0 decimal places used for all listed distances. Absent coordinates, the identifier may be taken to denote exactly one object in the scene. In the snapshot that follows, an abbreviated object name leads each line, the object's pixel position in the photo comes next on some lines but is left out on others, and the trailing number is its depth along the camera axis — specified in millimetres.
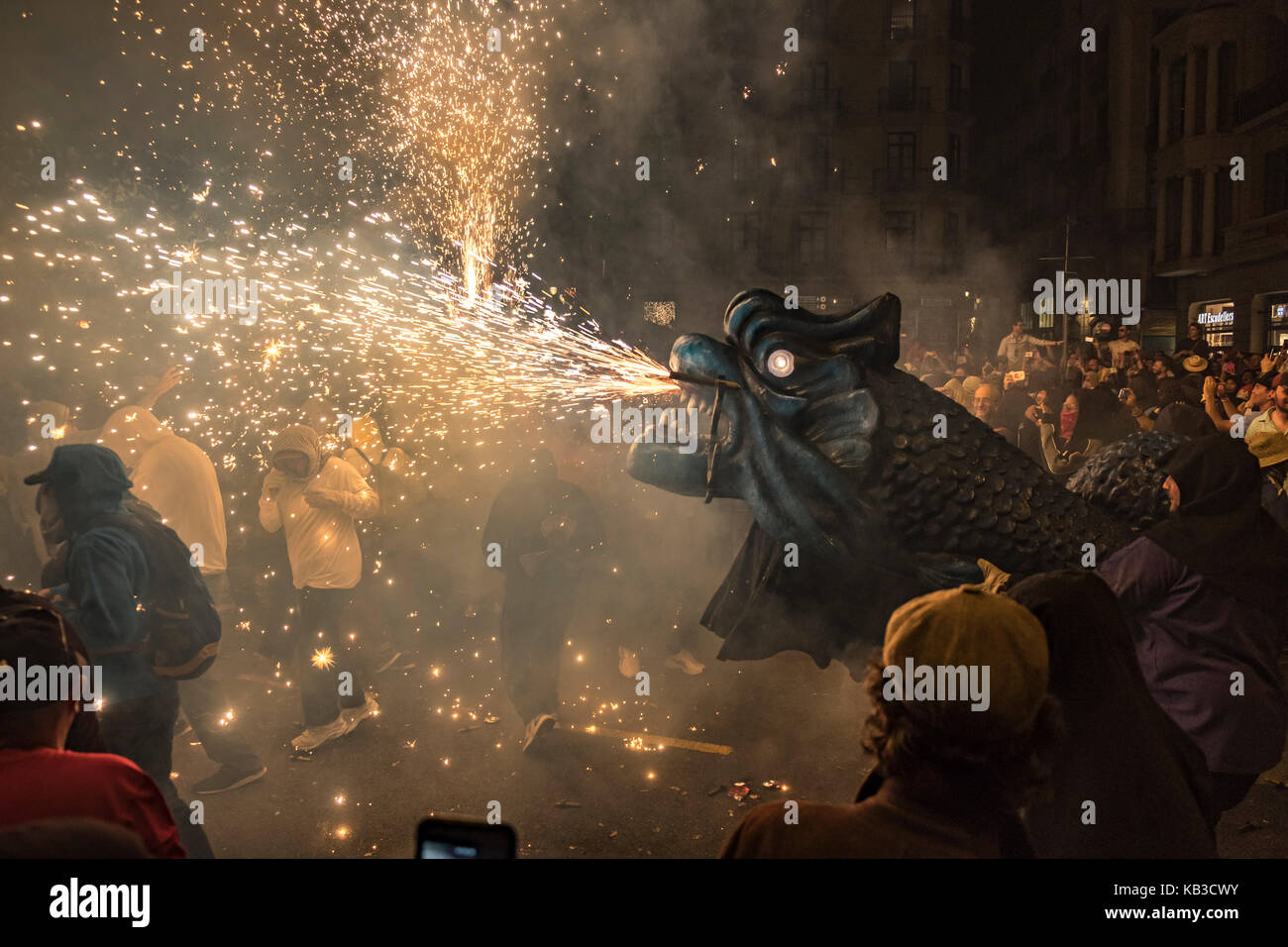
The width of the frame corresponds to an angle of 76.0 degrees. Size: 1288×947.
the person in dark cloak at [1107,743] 1810
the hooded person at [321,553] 5879
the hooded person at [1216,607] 2645
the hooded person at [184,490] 6031
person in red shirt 1729
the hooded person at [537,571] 6023
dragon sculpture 2361
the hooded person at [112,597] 3549
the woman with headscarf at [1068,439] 8203
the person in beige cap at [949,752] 1420
